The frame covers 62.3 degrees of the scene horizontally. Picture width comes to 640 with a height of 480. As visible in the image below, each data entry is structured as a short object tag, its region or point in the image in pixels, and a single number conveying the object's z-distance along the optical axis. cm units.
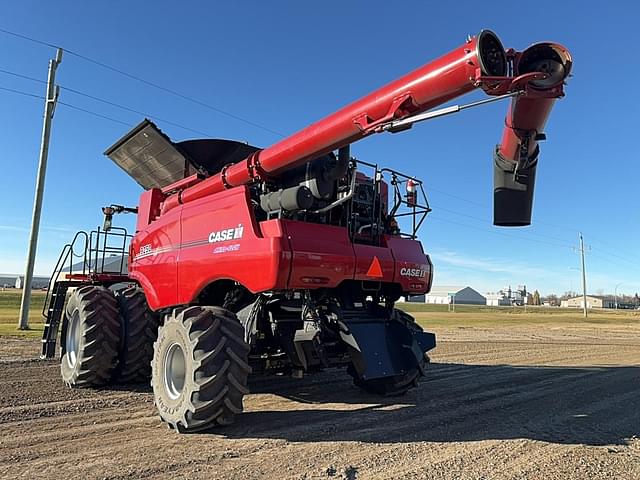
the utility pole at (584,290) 5595
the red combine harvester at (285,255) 469
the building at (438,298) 17481
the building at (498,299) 17995
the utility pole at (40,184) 1998
